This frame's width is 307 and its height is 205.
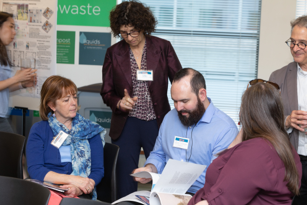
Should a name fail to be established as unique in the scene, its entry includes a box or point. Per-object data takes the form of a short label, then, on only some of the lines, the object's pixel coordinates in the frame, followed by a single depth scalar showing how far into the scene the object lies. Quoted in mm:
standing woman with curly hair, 2549
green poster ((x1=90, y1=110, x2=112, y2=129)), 4078
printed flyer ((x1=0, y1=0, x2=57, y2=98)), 3766
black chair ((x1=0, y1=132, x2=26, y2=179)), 2385
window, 4215
